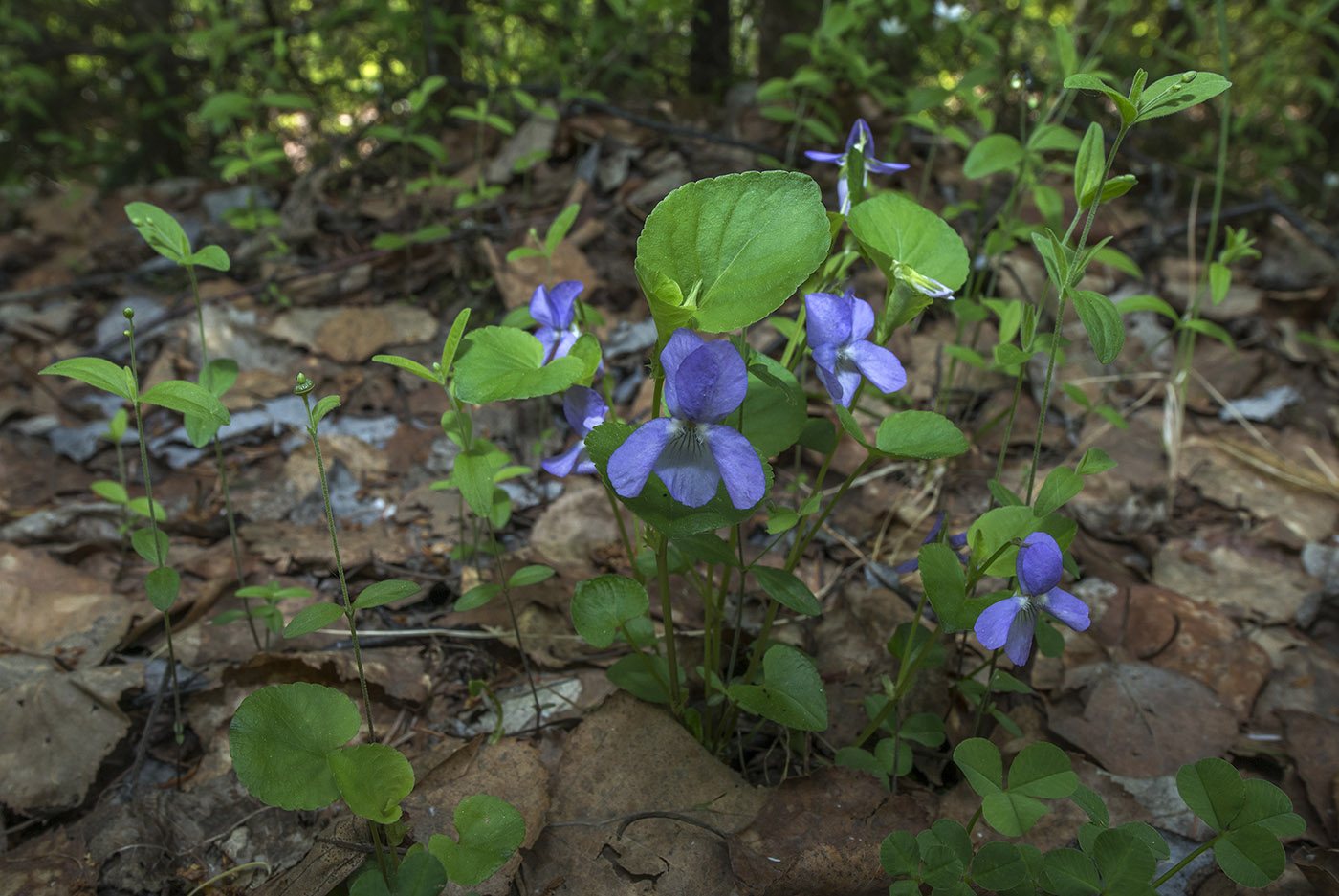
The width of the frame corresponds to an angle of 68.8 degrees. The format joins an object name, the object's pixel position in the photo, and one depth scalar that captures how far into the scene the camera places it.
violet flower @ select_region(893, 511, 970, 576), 0.18
